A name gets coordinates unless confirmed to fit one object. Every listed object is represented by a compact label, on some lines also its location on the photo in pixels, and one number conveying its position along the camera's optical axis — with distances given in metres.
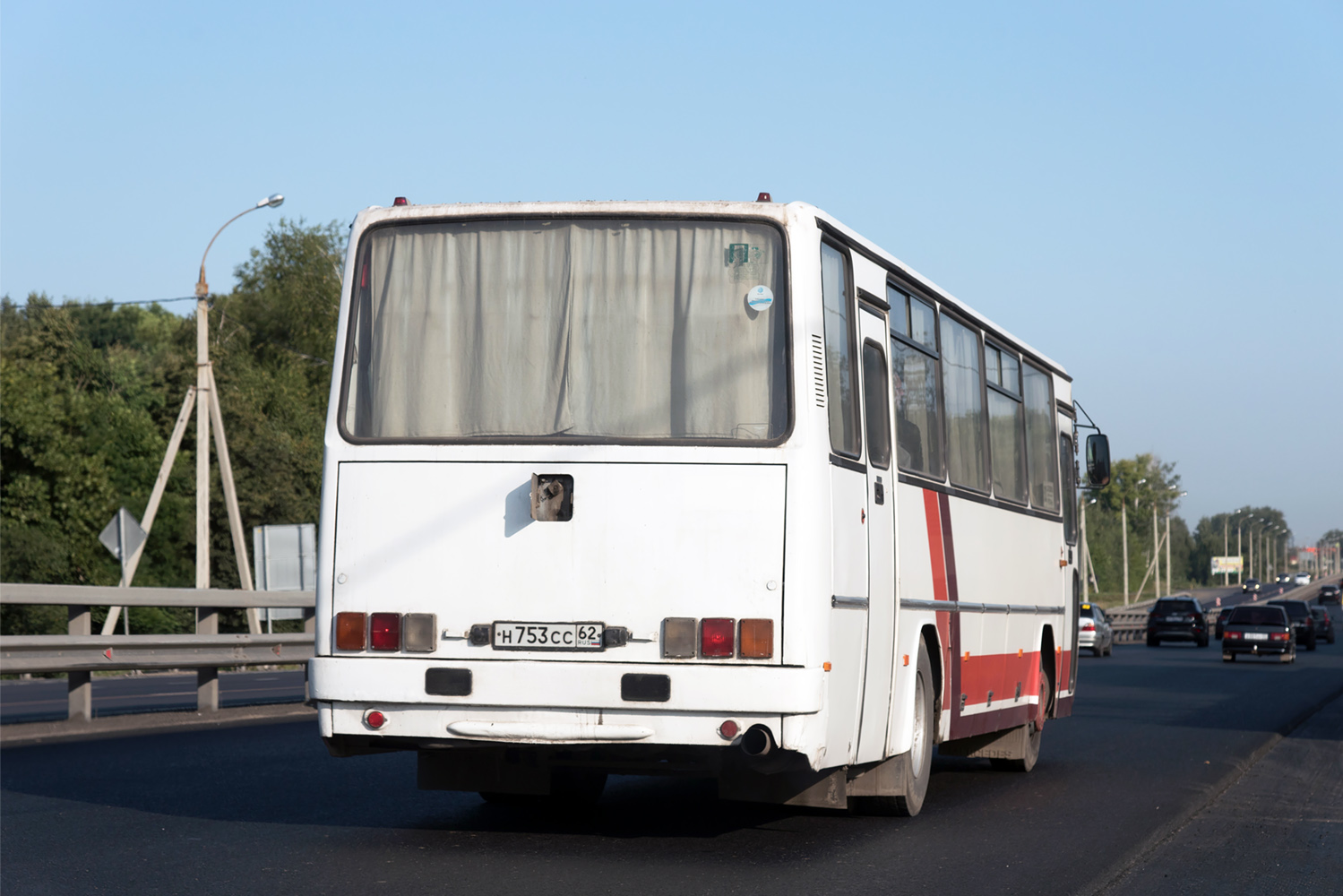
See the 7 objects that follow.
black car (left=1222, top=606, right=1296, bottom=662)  43.44
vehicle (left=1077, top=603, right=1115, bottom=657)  46.19
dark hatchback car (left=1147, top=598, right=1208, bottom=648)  58.06
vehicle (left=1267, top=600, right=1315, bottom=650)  57.38
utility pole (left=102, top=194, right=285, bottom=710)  29.56
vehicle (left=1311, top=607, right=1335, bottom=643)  65.62
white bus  7.79
